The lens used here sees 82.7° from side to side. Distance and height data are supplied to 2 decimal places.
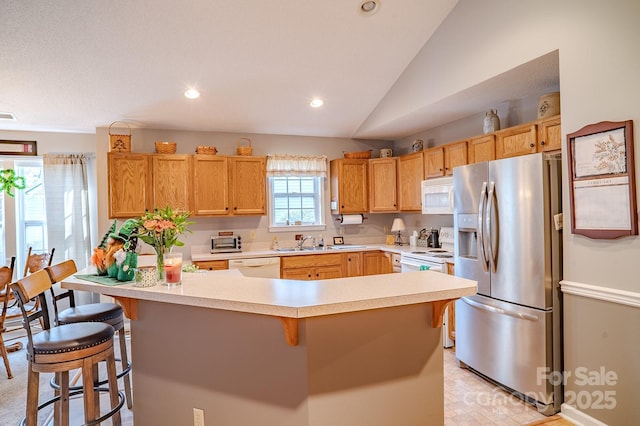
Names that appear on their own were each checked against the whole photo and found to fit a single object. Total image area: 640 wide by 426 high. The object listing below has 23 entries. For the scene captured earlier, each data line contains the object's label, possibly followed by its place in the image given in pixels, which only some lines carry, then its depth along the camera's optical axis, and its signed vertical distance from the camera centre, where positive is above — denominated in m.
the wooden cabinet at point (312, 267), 4.74 -0.74
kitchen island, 1.67 -0.71
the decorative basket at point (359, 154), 5.33 +0.81
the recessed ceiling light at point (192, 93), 3.98 +1.33
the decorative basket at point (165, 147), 4.49 +0.83
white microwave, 4.10 +0.14
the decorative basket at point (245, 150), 4.88 +0.84
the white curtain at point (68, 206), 4.68 +0.14
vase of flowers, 1.92 -0.09
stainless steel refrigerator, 2.63 -0.54
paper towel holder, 5.44 -0.12
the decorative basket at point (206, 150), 4.68 +0.82
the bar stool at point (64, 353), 1.96 -0.75
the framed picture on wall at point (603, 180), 2.14 +0.14
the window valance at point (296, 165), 5.19 +0.67
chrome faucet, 5.26 -0.42
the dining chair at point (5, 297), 3.26 -0.73
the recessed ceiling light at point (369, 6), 3.12 +1.77
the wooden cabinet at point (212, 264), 4.37 -0.62
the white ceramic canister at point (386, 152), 5.36 +0.83
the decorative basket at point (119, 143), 4.34 +0.87
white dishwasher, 4.54 -0.68
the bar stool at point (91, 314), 2.50 -0.69
